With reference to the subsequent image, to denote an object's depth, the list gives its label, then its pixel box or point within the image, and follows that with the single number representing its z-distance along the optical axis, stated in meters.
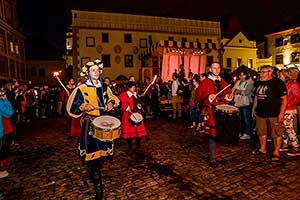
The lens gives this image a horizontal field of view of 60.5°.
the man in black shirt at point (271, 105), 5.59
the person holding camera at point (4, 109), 5.46
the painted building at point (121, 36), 28.84
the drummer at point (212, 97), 5.44
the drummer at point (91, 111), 3.98
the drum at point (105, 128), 3.85
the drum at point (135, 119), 6.71
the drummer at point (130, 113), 6.94
